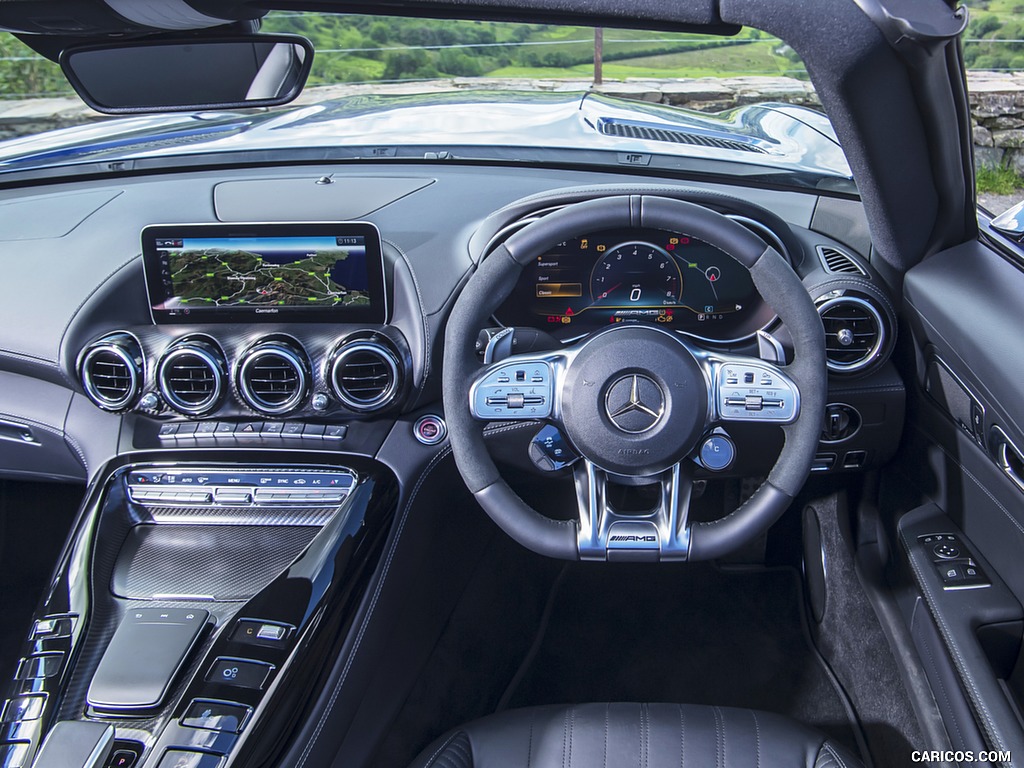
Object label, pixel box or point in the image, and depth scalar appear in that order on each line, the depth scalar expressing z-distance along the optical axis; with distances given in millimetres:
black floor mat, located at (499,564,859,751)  2480
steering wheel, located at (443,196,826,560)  1597
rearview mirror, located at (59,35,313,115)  1389
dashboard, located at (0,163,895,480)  2006
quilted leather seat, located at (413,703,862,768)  1626
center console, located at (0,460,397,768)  1642
